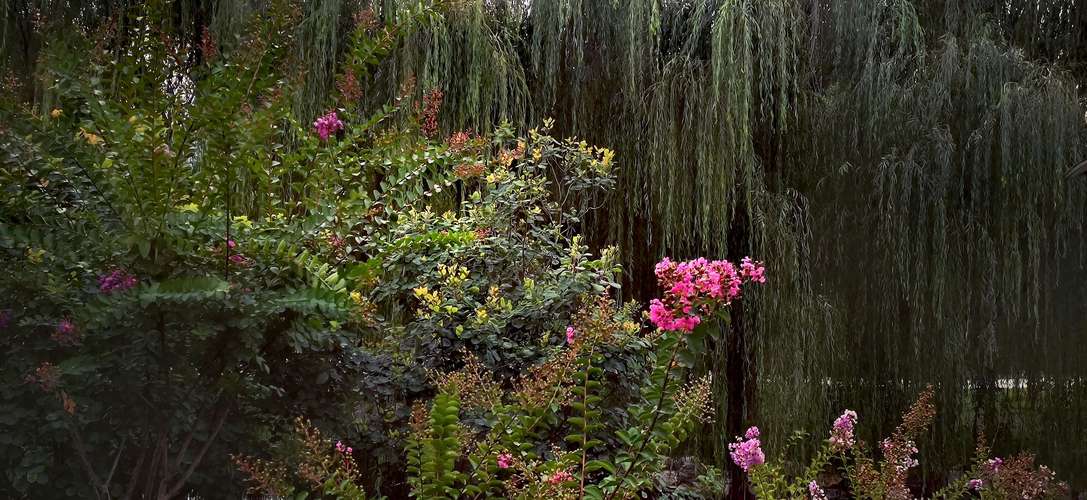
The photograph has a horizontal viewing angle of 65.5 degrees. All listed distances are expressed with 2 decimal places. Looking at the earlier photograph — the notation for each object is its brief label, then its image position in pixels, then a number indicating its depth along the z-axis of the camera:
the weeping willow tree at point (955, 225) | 3.36
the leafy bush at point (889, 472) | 2.03
